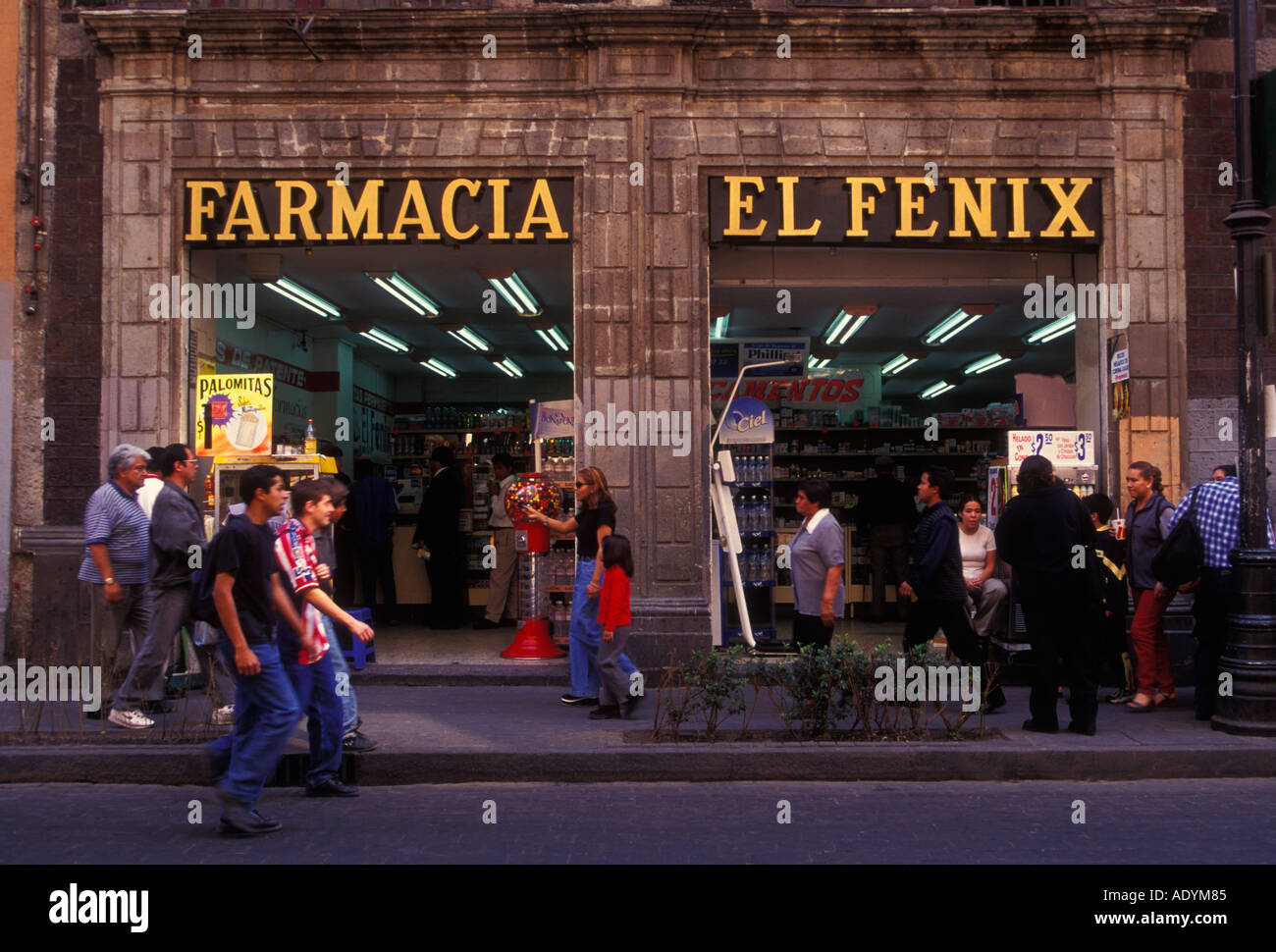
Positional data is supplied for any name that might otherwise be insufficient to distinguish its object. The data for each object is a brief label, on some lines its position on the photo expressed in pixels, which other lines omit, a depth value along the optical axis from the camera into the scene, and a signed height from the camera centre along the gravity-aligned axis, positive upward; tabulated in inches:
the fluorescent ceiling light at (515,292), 542.3 +103.4
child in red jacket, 372.2 -36.5
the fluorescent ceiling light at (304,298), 556.7 +101.3
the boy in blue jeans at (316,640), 275.6 -30.7
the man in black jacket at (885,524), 609.3 -8.6
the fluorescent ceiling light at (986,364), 745.6 +89.1
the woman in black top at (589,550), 389.4 -13.2
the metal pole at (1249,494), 339.9 +3.3
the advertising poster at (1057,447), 457.1 +22.4
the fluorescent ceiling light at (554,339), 695.6 +99.6
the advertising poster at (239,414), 441.7 +34.6
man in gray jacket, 360.8 -21.8
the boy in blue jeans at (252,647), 256.2 -29.2
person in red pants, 387.5 -26.3
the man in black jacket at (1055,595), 343.0 -25.2
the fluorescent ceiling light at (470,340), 692.1 +99.2
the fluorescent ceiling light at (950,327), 610.2 +94.1
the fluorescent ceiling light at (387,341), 682.1 +97.3
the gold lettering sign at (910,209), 459.5 +112.3
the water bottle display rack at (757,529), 499.8 -8.9
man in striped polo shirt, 366.9 -13.6
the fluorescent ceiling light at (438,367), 788.8 +93.9
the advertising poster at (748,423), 494.9 +34.3
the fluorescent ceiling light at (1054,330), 544.1 +87.3
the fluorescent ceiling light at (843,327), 604.1 +93.2
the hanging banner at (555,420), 480.7 +35.1
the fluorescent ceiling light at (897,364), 753.0 +90.2
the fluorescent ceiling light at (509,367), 814.1 +96.3
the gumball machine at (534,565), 460.1 -22.7
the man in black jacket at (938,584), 366.9 -23.2
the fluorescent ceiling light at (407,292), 550.3 +102.8
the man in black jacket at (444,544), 587.8 -16.7
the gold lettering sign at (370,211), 459.5 +112.3
